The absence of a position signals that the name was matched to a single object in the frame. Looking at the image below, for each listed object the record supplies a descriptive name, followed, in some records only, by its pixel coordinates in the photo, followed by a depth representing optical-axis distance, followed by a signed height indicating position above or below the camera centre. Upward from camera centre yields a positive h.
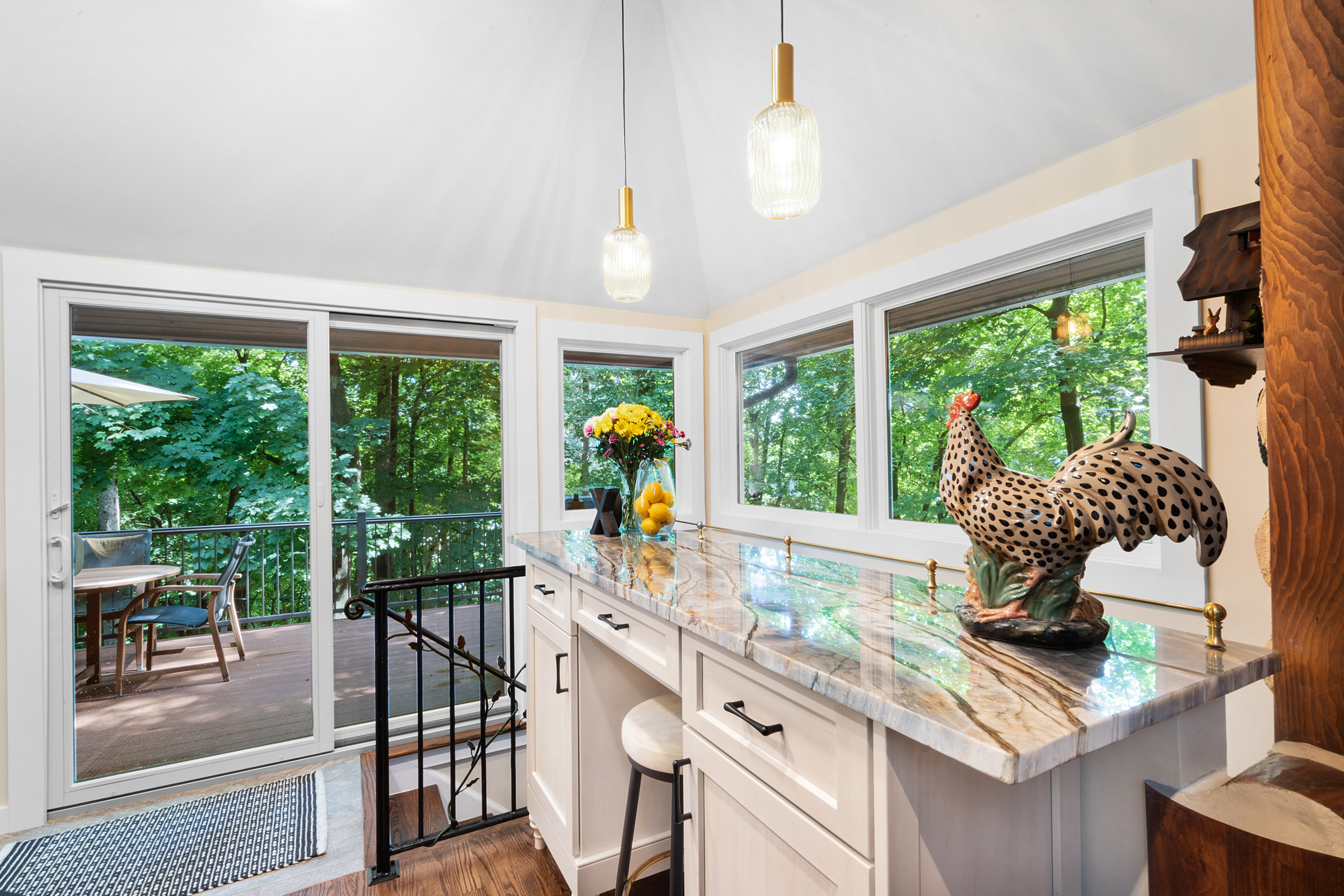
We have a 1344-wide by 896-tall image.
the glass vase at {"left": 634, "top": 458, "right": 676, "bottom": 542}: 2.09 -0.18
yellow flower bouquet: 2.15 +0.05
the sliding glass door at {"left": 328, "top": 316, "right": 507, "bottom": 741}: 2.71 -0.11
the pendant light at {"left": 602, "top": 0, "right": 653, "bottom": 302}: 1.79 +0.57
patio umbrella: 2.31 +0.26
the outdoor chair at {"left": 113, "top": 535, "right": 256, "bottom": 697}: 2.43 -0.63
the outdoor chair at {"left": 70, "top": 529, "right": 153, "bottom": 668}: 2.29 -0.36
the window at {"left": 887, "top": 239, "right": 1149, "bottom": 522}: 1.66 +0.25
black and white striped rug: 1.88 -1.29
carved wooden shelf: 1.02 +0.14
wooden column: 0.87 +0.15
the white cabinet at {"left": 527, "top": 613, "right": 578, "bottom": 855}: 1.67 -0.81
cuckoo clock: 1.00 +0.27
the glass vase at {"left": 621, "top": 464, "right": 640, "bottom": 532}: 2.20 -0.18
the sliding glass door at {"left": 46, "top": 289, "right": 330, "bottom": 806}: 2.29 -0.33
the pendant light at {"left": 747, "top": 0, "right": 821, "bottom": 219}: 1.21 +0.59
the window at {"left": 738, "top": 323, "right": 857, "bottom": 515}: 2.58 +0.12
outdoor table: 2.31 -0.48
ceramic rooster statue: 0.77 -0.10
